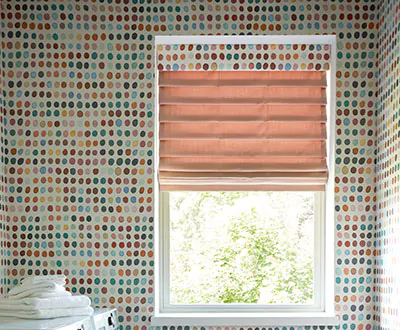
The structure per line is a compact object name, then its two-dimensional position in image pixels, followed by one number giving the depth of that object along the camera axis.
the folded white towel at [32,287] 2.63
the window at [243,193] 3.29
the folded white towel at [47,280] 2.66
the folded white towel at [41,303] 2.53
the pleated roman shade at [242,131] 3.28
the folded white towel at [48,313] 2.52
